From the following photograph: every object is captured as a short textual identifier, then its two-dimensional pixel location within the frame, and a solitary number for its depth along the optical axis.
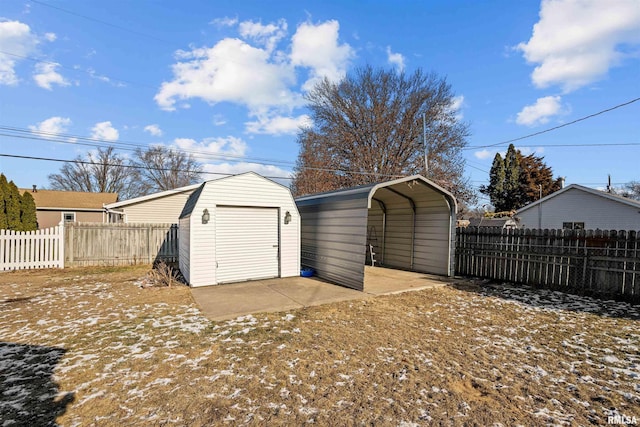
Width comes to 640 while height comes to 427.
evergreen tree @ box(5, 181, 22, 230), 13.26
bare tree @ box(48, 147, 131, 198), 33.72
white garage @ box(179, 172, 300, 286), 7.57
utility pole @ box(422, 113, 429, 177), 18.25
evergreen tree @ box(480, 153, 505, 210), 35.88
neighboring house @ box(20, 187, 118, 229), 21.83
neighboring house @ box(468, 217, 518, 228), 27.97
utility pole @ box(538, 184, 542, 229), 19.36
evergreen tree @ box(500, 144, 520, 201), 35.75
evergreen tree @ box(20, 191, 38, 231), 14.27
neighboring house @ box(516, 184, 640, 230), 15.30
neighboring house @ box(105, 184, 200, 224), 15.36
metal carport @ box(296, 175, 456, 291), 7.53
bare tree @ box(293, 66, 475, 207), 21.69
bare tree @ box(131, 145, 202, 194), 33.84
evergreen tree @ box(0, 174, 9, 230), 12.78
